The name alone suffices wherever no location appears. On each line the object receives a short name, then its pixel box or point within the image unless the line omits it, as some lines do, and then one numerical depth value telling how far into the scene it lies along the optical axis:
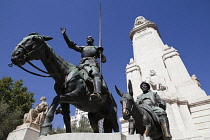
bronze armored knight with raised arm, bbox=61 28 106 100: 4.09
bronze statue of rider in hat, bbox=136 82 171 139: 5.01
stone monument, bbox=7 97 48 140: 6.17
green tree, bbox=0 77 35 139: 18.44
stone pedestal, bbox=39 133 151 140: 2.76
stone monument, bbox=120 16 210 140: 12.01
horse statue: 3.77
